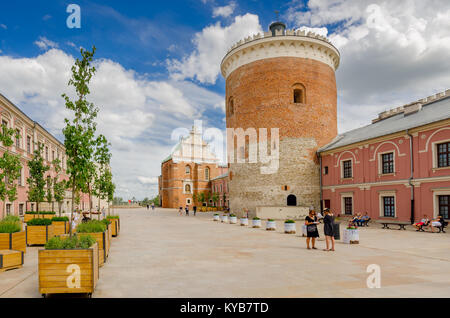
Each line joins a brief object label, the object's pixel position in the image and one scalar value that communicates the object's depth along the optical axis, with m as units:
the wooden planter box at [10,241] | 9.85
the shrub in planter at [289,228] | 18.36
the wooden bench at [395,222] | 20.50
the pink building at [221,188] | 58.72
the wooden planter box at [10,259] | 8.33
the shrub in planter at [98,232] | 9.24
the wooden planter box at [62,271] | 6.06
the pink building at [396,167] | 20.48
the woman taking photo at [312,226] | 12.20
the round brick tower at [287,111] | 31.81
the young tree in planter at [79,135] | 8.18
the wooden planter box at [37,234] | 13.21
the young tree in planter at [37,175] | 19.78
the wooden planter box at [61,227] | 15.60
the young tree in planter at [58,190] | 23.47
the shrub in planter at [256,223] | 22.62
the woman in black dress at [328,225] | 11.78
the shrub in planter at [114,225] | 16.38
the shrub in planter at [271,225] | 20.65
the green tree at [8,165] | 12.59
